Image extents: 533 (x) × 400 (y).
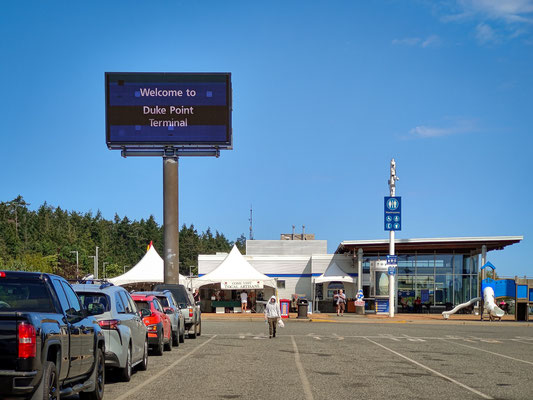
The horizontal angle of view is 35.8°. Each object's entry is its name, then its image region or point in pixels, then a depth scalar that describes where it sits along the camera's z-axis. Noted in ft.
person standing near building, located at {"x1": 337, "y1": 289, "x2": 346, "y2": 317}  171.83
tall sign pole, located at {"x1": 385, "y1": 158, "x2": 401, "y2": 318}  156.97
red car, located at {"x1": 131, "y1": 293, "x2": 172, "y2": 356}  64.49
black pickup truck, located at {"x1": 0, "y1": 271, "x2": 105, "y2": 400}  27.66
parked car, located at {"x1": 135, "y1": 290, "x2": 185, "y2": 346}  77.61
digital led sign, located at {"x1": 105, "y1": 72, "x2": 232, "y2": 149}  145.89
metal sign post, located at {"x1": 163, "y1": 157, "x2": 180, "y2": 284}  155.22
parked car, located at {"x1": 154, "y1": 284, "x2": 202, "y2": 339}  92.12
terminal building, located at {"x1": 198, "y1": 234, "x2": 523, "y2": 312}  184.03
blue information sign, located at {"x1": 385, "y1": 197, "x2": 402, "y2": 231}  157.99
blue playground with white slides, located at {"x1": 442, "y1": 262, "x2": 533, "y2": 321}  157.79
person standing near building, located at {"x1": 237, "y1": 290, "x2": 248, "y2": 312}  180.24
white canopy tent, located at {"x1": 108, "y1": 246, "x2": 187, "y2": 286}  179.73
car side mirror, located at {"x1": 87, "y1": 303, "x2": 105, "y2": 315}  37.00
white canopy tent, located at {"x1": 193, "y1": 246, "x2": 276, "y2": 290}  170.91
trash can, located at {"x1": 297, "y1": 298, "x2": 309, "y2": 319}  153.17
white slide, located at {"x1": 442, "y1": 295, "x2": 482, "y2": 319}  159.98
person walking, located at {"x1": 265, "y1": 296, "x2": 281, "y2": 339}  95.55
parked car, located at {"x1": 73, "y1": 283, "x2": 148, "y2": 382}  44.91
